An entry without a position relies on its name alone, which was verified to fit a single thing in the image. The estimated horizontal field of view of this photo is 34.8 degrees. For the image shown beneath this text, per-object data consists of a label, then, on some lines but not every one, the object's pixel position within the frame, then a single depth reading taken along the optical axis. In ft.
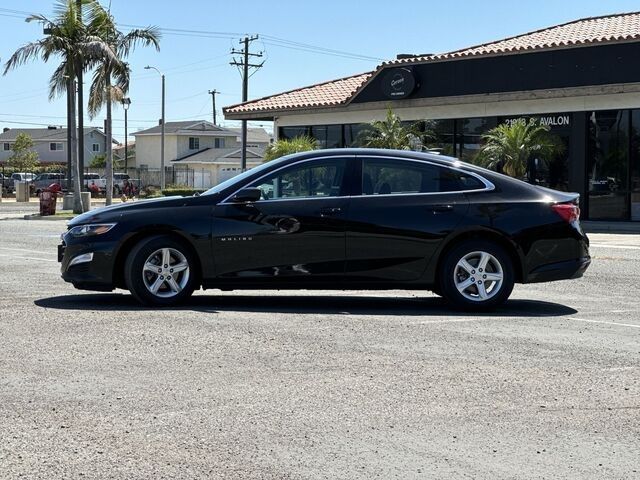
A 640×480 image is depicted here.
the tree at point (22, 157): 300.20
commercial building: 91.81
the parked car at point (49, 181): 221.58
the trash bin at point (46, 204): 120.98
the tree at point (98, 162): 326.44
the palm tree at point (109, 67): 126.21
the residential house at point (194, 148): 294.05
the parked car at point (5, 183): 232.73
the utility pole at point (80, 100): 125.39
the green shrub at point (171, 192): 145.67
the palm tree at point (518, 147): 94.48
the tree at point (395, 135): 102.47
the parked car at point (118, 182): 218.48
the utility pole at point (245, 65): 205.98
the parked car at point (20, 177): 248.97
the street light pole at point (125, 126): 317.52
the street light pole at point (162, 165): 197.59
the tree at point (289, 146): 110.22
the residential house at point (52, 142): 356.18
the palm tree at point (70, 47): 122.21
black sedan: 32.35
